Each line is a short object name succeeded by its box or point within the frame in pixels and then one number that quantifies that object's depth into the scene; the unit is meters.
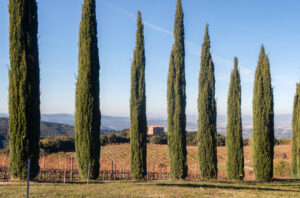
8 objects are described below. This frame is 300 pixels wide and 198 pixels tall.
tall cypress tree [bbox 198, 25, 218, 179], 23.41
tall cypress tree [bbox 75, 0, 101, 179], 17.75
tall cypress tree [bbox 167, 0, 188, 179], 22.61
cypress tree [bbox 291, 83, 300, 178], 30.55
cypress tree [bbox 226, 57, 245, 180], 24.44
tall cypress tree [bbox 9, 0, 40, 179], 14.23
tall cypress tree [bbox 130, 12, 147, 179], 22.12
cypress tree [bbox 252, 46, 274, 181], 23.20
